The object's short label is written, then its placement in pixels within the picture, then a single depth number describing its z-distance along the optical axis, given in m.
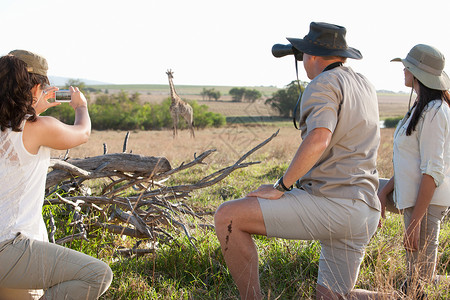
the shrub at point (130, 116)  34.47
